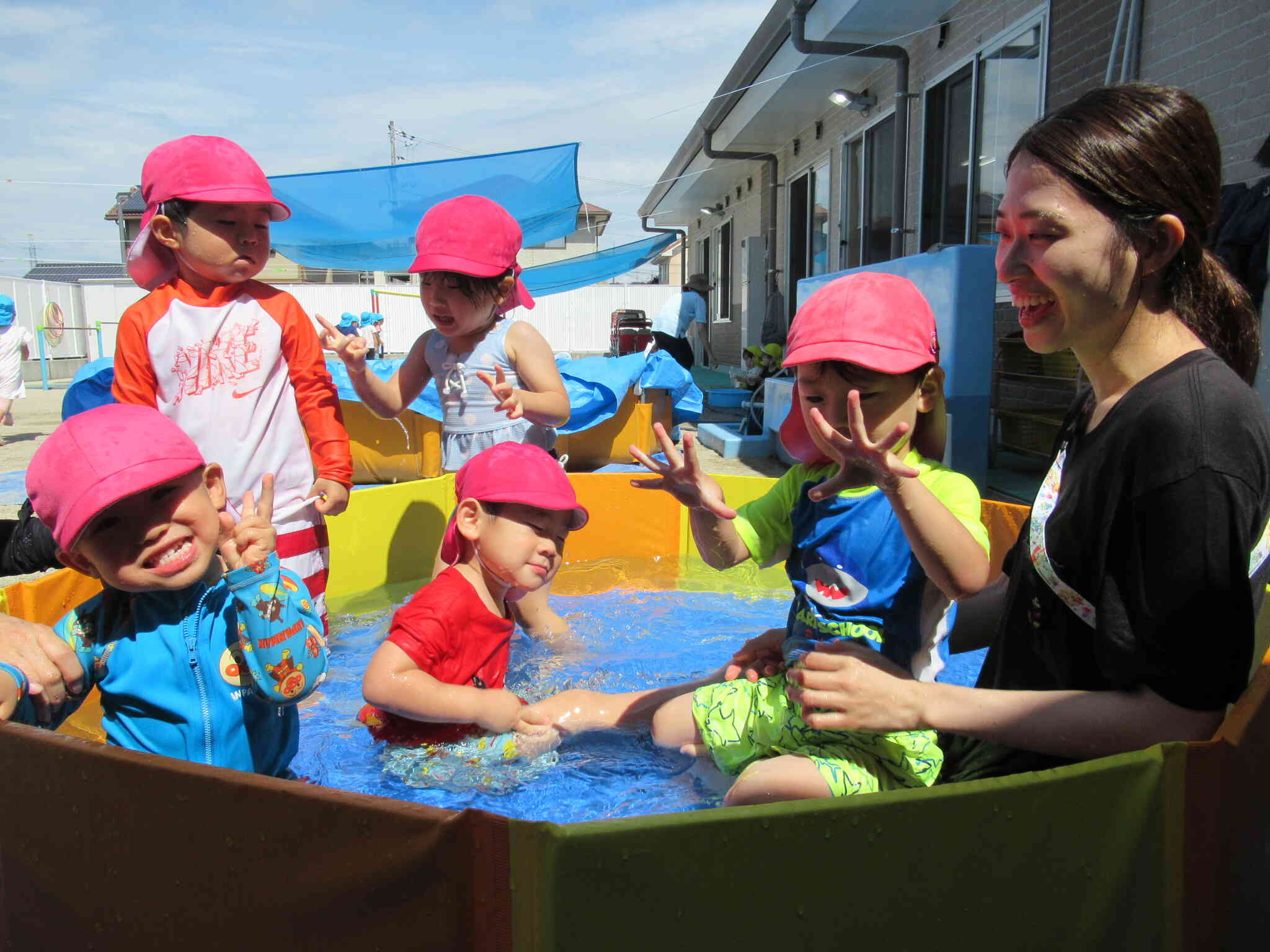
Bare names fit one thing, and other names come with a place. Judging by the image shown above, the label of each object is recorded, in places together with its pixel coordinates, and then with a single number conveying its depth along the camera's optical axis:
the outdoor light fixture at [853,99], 10.26
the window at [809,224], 12.94
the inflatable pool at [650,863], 1.12
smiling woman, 1.24
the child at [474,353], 3.09
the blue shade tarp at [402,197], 8.56
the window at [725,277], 21.77
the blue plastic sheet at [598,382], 7.37
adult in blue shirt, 14.27
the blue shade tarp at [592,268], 11.63
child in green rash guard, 1.81
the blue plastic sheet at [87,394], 4.74
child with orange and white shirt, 2.56
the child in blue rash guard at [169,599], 1.57
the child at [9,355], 9.56
